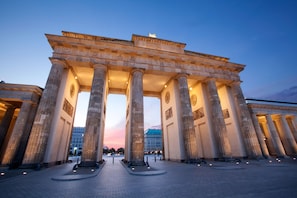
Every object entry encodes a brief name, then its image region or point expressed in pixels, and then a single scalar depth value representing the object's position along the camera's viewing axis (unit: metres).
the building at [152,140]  108.75
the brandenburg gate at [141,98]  13.59
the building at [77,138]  105.00
